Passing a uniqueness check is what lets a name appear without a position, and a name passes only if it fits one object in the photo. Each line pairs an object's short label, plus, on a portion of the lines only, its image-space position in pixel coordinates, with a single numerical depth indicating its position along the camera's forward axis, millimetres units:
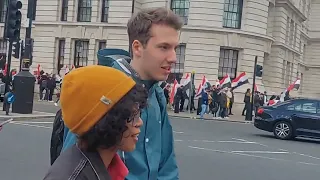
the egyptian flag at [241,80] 24120
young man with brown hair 1986
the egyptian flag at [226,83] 24476
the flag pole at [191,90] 23295
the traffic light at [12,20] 13711
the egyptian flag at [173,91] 23872
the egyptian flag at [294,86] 26061
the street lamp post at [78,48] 31653
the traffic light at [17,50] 16096
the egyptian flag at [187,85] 24107
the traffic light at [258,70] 23510
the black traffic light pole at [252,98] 23006
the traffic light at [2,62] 31091
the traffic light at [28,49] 15484
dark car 14017
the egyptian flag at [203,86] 24572
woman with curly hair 1417
